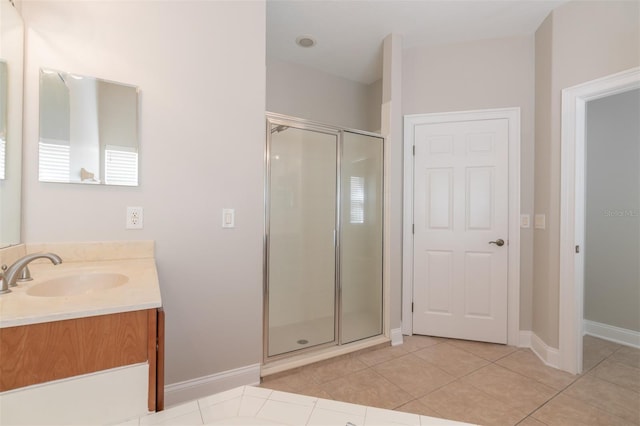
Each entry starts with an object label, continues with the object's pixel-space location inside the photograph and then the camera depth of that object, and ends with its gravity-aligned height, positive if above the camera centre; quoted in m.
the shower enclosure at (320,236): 2.28 -0.19
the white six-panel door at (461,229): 2.67 -0.13
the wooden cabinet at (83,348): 0.77 -0.39
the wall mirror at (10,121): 1.27 +0.41
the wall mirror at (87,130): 1.48 +0.43
